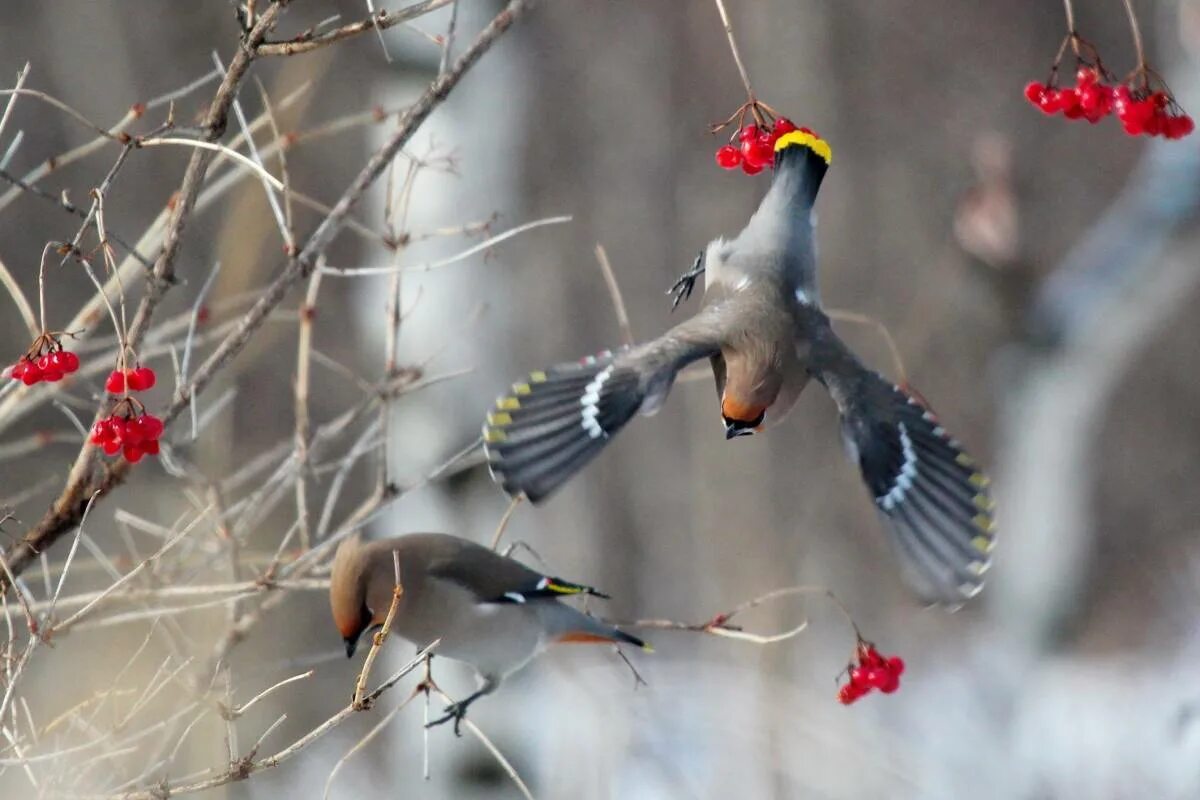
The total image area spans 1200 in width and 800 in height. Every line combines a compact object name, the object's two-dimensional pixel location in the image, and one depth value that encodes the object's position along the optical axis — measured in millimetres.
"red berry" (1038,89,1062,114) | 4855
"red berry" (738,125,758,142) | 4687
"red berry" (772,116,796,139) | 4723
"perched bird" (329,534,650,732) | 5605
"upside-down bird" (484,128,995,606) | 4437
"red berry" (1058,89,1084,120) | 4812
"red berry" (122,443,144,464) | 4277
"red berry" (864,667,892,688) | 5152
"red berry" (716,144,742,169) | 4746
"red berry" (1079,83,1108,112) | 4785
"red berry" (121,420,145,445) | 4254
